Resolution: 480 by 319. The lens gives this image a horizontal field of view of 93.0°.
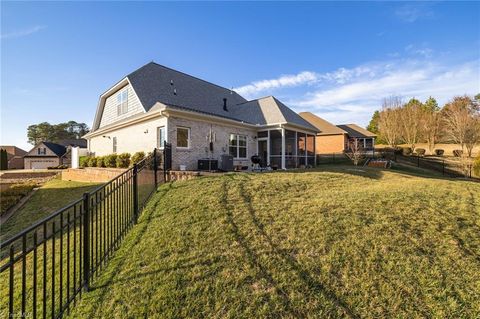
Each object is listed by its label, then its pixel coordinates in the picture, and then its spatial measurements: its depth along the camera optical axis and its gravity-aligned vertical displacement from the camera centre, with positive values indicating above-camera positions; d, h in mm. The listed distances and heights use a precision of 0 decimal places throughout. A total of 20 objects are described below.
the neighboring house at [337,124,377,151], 31000 +2762
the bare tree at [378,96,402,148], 34719 +5418
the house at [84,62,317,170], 11727 +2001
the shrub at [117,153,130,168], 12914 -255
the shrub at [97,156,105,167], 15357 -401
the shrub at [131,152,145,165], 11734 -30
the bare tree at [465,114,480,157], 27516 +2345
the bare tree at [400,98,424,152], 35031 +5000
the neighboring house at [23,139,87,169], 38812 +62
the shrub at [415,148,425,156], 32900 +378
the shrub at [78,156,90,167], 17841 -386
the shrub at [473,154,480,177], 15562 -819
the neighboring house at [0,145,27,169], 44484 -877
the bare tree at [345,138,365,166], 19392 -96
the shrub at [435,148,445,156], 33544 +372
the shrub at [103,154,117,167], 13938 -247
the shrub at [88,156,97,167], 16578 -426
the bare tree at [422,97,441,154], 36656 +4459
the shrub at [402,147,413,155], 32500 +532
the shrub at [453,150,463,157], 29814 +190
